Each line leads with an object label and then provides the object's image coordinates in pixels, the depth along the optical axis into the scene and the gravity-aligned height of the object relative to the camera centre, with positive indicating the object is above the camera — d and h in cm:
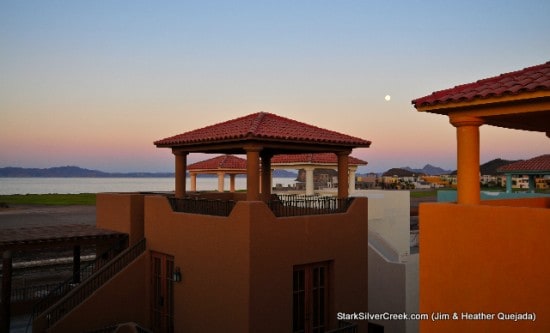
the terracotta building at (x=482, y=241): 511 -75
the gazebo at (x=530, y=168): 2908 +64
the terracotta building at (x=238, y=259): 1195 -233
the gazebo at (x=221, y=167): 3114 +74
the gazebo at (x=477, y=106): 562 +93
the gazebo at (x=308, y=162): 2445 +85
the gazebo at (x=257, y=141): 1281 +111
